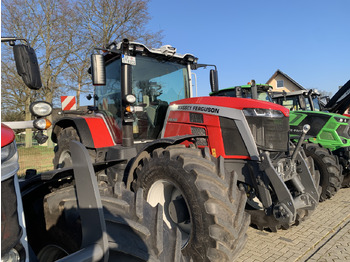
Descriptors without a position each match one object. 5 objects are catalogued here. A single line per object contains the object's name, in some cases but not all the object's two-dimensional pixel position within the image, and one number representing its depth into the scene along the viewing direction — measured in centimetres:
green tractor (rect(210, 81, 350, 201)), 527
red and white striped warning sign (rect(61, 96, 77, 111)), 642
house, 3800
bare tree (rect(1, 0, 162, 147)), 1463
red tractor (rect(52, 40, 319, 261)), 255
